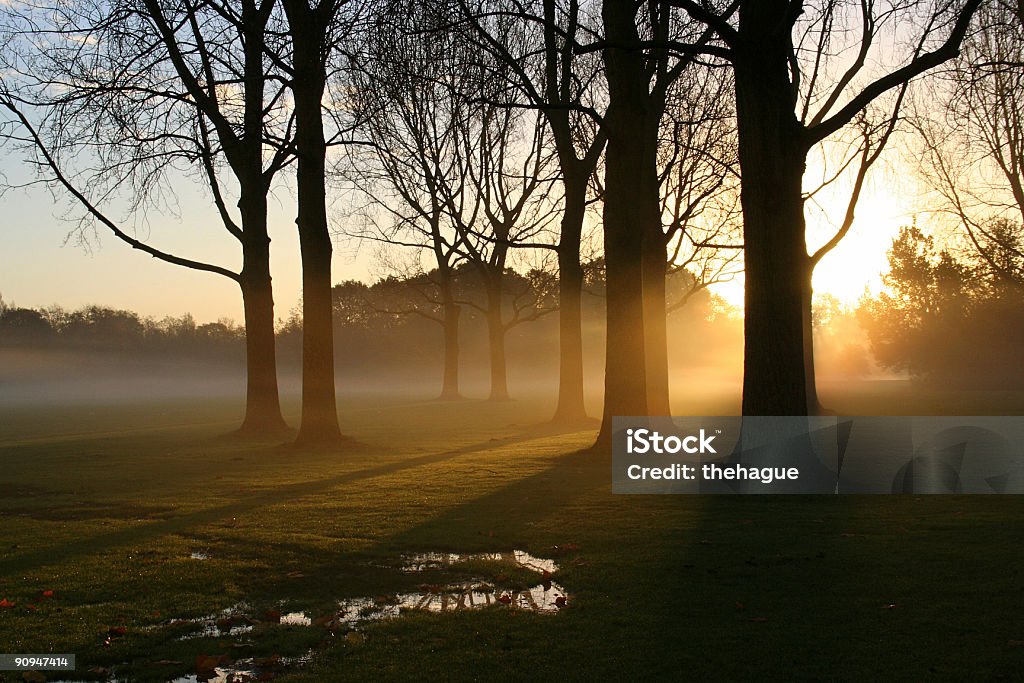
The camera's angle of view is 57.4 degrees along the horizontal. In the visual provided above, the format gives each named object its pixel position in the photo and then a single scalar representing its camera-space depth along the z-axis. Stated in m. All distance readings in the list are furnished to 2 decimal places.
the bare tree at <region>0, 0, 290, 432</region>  18.45
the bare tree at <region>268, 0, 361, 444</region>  18.89
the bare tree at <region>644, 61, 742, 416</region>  22.64
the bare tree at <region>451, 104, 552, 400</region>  29.72
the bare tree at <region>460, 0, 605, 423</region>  13.86
